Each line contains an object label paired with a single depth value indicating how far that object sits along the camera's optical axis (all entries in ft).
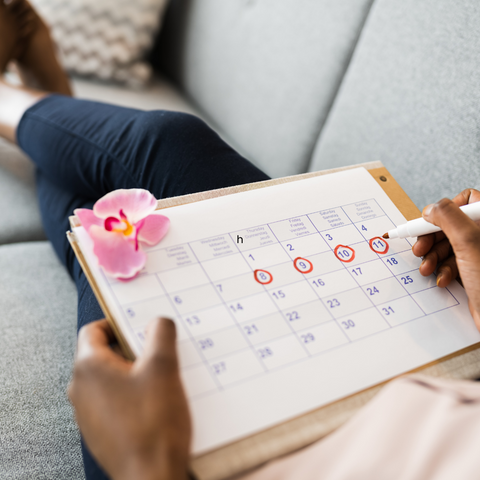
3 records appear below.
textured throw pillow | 3.91
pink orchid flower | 1.33
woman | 1.02
